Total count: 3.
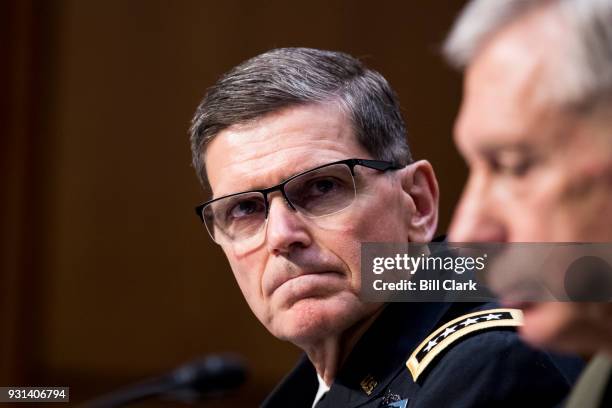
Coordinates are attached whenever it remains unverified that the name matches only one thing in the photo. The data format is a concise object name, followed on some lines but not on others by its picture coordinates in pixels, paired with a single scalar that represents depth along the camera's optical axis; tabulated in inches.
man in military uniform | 115.1
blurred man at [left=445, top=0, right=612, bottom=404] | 99.2
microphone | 118.3
